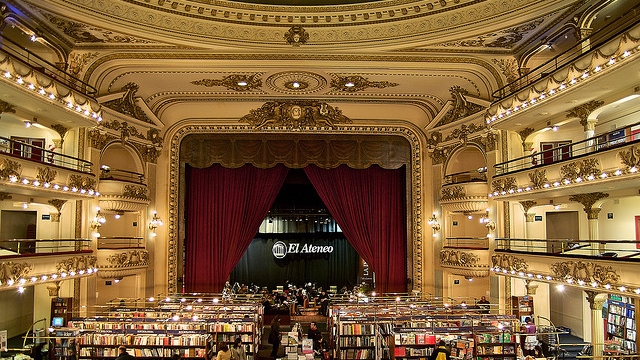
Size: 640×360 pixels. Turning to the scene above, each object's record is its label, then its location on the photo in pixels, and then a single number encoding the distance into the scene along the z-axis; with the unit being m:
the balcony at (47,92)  8.88
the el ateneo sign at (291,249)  21.58
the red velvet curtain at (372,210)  17.89
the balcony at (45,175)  9.19
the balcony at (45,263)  9.17
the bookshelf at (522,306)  12.30
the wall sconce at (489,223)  13.13
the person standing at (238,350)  9.98
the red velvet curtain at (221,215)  17.34
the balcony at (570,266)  8.16
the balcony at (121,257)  13.23
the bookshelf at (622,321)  11.83
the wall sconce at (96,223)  12.82
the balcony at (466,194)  13.74
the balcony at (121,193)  13.55
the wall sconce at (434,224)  16.30
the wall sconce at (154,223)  15.51
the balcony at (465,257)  13.41
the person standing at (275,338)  12.30
